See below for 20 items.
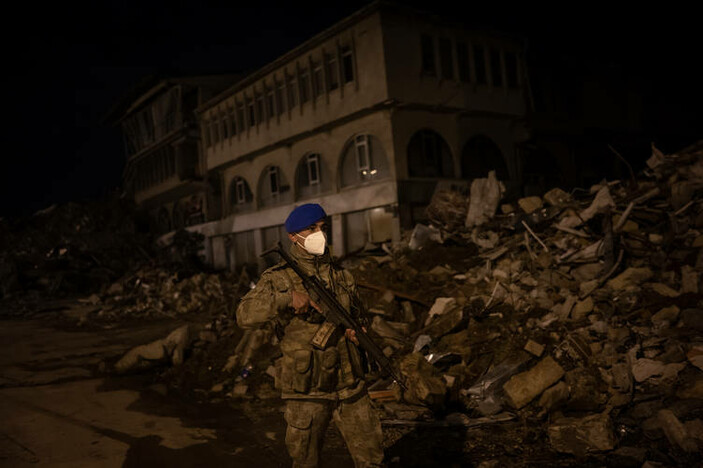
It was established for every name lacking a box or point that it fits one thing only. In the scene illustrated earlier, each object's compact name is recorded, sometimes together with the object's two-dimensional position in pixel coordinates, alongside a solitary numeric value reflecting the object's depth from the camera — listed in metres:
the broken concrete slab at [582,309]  6.77
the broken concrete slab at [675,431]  4.03
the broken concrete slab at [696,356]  5.11
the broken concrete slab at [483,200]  11.14
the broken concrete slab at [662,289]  6.56
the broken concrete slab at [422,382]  5.30
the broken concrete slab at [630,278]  7.13
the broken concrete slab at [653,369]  5.22
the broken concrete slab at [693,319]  5.71
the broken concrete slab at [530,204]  10.28
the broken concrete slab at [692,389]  4.77
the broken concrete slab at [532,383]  5.19
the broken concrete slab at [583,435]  4.29
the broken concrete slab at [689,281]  6.42
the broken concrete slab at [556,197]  10.02
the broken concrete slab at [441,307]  7.66
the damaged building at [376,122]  17.44
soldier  3.26
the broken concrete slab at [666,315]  6.07
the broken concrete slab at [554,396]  5.07
